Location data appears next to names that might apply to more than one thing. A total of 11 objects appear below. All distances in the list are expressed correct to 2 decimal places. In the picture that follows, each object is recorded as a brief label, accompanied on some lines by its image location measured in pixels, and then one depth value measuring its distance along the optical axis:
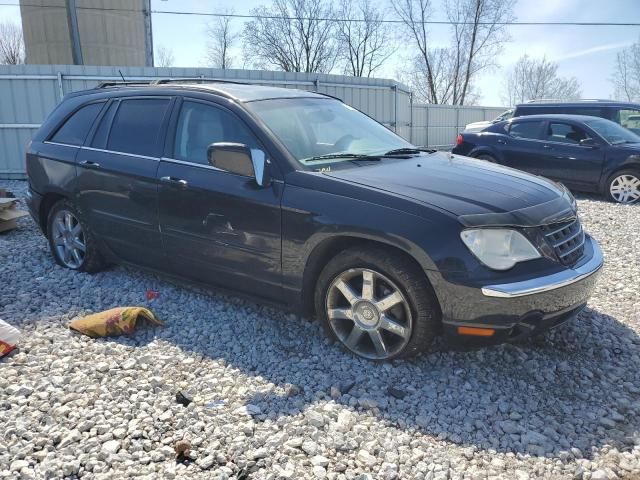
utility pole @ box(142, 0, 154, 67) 23.17
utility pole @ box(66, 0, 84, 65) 17.81
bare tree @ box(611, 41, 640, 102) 45.41
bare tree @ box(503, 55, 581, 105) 51.75
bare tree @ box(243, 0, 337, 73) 46.19
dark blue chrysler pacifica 3.07
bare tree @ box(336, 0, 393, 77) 46.38
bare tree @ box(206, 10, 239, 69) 45.84
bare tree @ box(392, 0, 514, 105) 39.69
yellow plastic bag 3.87
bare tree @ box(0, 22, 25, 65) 43.56
